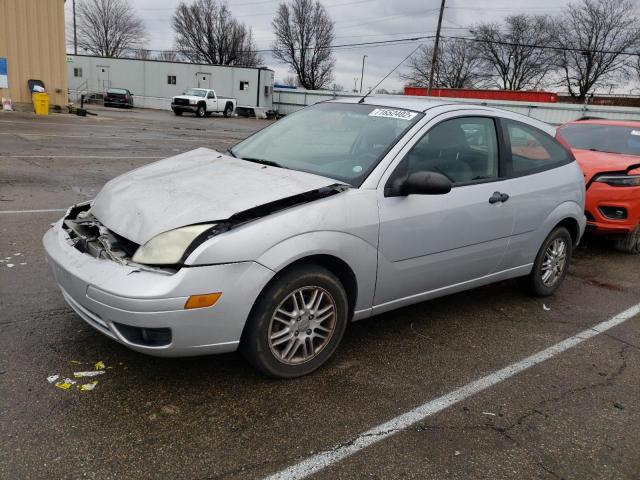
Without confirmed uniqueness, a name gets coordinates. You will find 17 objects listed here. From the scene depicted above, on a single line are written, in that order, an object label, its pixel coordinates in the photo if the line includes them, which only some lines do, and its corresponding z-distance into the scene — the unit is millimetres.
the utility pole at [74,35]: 60712
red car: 6223
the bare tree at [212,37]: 70250
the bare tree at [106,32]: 71125
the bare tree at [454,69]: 65000
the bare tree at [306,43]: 66812
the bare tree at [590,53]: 56250
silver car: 2697
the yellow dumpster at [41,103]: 23266
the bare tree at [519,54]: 60594
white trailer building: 44656
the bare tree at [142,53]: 75688
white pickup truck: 36500
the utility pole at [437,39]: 34594
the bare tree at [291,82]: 72975
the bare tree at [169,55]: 73688
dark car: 39656
